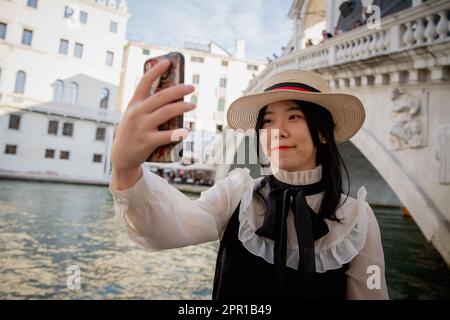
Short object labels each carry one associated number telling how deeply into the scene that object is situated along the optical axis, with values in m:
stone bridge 4.11
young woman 1.04
